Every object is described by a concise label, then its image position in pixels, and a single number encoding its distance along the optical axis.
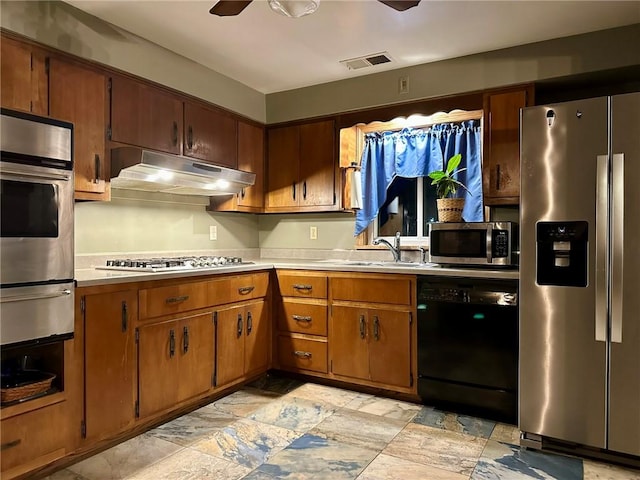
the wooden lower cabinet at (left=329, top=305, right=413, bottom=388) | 2.99
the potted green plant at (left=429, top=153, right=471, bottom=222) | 3.14
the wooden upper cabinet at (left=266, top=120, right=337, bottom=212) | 3.79
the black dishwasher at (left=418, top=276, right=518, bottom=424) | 2.65
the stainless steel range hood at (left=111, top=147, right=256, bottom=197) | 2.65
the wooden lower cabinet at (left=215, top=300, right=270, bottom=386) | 2.98
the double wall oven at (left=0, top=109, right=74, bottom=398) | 1.85
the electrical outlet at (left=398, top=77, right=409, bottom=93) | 3.36
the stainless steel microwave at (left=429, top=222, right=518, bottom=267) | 2.80
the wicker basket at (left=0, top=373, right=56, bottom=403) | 1.91
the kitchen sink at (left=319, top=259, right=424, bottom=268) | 3.24
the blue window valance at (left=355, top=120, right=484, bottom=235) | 3.30
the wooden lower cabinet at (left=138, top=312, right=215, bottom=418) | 2.48
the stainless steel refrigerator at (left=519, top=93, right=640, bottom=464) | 2.15
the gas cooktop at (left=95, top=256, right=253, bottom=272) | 2.67
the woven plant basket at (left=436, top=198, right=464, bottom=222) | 3.13
